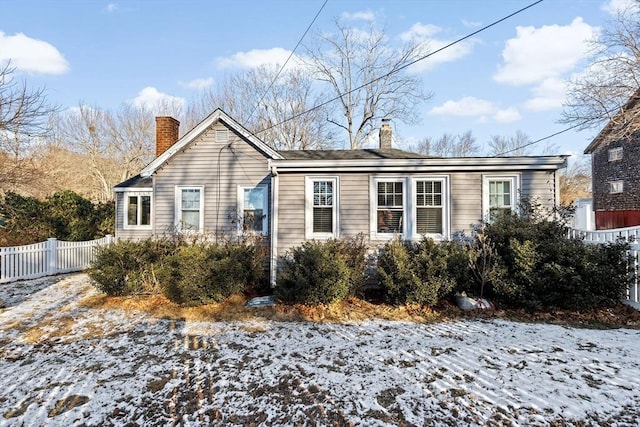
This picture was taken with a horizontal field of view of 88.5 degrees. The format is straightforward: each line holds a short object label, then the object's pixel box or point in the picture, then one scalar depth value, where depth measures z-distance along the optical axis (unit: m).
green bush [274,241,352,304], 6.71
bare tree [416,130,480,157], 39.62
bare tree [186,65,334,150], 25.53
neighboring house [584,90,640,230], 17.08
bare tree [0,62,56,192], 9.14
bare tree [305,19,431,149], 24.56
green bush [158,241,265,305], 7.02
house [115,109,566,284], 7.91
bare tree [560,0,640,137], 11.58
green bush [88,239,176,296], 7.68
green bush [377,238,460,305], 6.70
